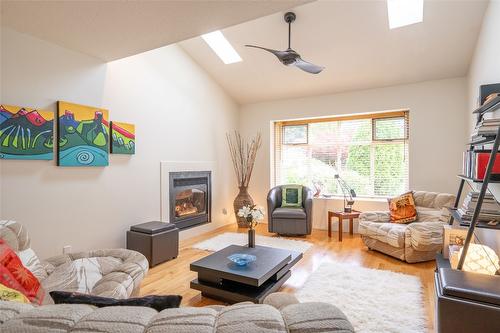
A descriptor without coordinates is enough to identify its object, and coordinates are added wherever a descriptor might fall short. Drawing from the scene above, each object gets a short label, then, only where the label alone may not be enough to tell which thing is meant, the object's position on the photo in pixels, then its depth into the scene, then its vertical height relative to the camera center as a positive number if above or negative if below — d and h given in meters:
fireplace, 4.34 -0.54
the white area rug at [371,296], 2.10 -1.20
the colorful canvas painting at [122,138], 3.40 +0.37
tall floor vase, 5.42 -0.69
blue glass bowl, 2.47 -0.85
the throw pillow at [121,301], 0.95 -0.48
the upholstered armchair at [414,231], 3.27 -0.81
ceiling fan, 3.09 +1.24
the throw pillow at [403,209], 3.91 -0.60
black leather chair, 4.59 -0.89
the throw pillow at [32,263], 1.87 -0.68
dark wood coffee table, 2.30 -0.95
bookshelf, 1.40 -0.07
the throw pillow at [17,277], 1.50 -0.63
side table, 4.43 -0.80
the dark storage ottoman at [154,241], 3.31 -0.94
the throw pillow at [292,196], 5.04 -0.54
